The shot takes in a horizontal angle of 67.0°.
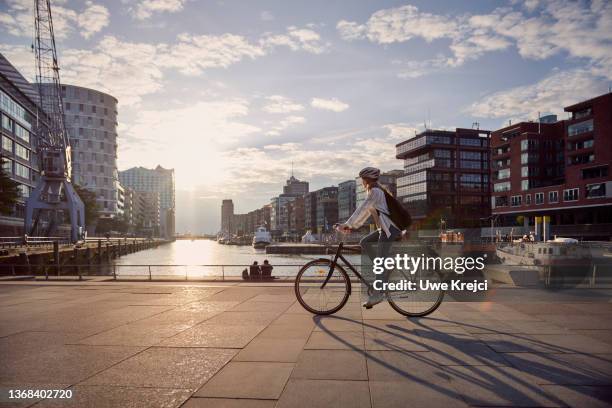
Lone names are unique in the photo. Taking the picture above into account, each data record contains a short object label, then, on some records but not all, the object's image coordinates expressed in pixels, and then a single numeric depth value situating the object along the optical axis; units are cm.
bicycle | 784
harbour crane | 6900
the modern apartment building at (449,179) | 11262
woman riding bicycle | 772
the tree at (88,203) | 9925
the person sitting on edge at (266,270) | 1812
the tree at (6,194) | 4594
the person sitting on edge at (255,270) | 1808
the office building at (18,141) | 7050
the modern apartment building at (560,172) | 7012
